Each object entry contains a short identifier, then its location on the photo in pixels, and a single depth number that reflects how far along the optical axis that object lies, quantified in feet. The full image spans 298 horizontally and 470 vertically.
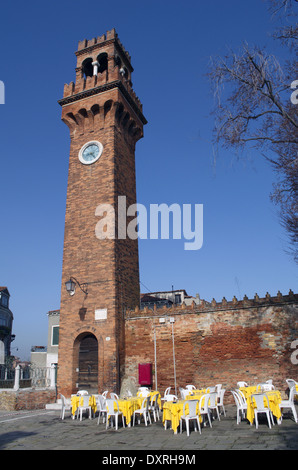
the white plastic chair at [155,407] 35.78
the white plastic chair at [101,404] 34.50
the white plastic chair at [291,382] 34.42
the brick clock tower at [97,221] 49.29
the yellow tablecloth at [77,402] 38.16
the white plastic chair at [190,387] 42.57
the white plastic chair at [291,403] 29.09
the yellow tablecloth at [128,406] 32.32
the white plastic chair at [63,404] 38.86
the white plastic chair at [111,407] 32.24
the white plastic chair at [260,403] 28.63
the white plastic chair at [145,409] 33.47
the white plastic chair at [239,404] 31.02
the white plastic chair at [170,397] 33.21
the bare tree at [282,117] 24.07
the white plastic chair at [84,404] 37.99
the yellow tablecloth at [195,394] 32.91
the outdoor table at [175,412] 28.48
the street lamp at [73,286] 50.98
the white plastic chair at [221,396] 36.34
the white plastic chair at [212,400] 31.98
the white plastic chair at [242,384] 41.75
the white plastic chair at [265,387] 36.68
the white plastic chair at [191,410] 28.35
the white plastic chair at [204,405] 30.78
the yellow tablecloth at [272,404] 28.99
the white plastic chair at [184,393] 35.96
